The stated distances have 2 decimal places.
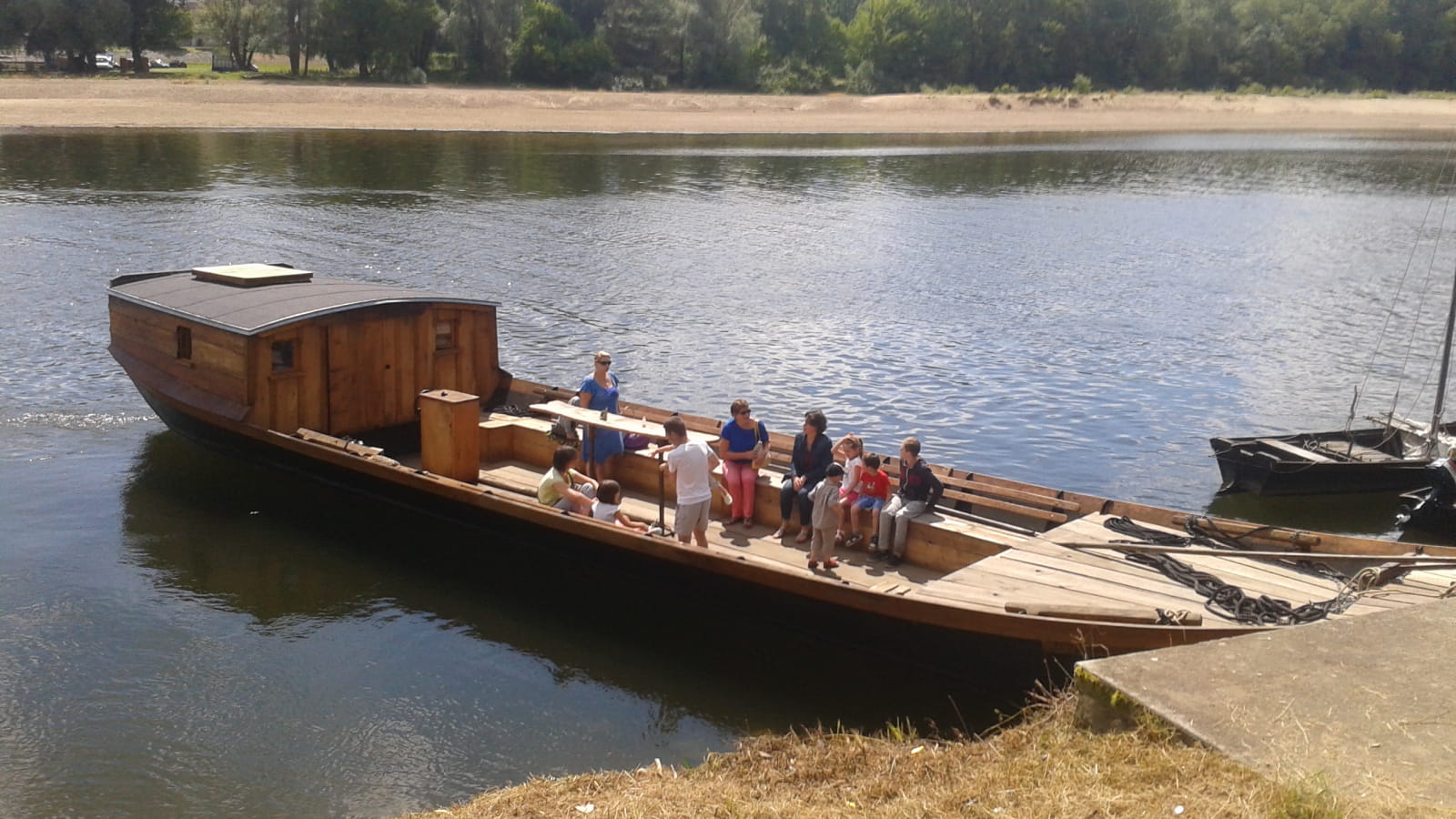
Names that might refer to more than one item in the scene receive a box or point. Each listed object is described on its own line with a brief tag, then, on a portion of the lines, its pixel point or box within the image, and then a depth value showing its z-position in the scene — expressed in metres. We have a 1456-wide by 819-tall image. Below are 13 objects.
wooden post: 14.22
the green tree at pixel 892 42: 95.56
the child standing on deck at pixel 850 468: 12.58
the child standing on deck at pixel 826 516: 11.64
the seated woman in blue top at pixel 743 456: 13.06
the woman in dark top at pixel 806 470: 12.64
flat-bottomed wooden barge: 10.62
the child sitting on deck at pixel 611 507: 12.77
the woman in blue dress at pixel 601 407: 14.50
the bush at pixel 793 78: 86.94
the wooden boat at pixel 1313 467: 17.20
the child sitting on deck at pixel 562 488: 13.14
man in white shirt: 12.09
